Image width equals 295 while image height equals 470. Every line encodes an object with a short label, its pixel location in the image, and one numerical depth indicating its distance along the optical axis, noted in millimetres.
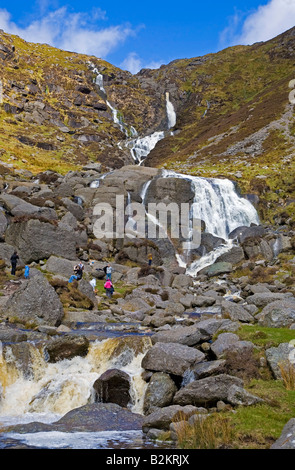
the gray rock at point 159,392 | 13211
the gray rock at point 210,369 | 12734
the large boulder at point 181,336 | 15992
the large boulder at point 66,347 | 16141
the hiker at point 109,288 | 29944
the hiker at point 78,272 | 30422
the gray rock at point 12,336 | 16906
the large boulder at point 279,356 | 12245
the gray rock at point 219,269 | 41312
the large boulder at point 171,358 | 13992
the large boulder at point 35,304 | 20781
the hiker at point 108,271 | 33062
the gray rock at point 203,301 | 28328
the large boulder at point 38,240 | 35438
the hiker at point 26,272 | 29484
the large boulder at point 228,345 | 13594
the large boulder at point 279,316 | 16609
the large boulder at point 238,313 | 19234
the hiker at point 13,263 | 30775
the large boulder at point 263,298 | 22297
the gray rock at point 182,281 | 37450
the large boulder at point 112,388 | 14039
